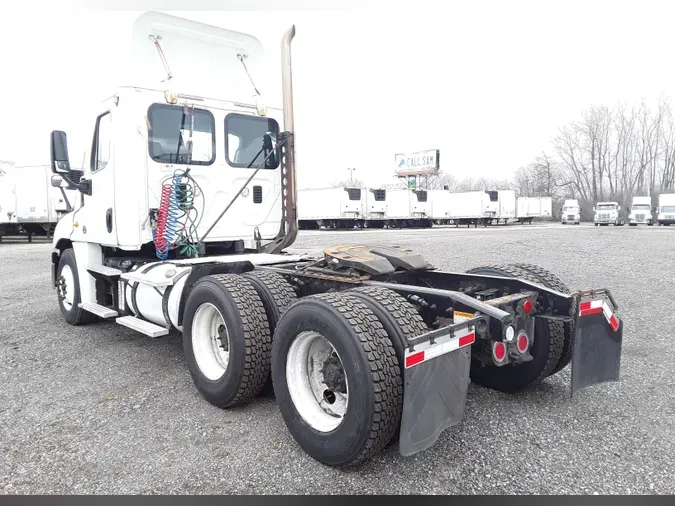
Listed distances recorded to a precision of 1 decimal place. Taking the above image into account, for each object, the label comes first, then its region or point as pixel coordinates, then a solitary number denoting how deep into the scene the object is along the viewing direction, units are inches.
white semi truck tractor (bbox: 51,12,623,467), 109.0
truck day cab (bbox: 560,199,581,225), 2028.8
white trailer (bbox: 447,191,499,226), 1859.0
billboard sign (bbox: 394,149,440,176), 2731.3
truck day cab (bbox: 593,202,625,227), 1660.9
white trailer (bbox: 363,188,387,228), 1654.8
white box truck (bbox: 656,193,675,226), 1663.3
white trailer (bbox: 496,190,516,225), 1905.8
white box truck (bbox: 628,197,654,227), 1679.4
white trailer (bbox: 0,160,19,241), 1010.7
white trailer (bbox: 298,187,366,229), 1598.2
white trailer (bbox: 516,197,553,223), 2034.9
